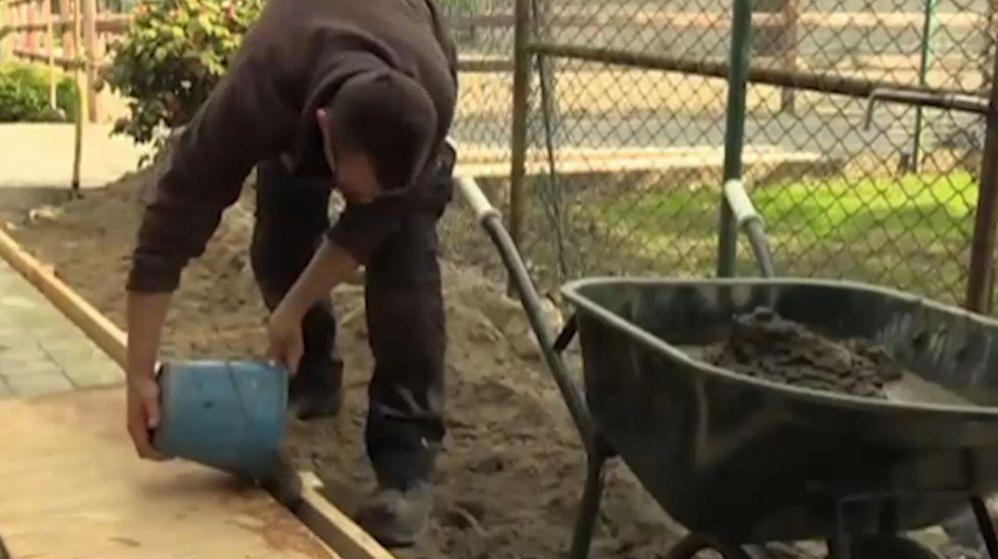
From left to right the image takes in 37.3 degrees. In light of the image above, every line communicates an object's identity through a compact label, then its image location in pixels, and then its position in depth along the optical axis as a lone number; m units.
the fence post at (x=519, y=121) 5.17
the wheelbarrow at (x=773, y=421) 2.05
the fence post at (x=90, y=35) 10.26
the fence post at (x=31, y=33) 14.96
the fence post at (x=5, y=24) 15.17
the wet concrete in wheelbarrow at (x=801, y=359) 2.40
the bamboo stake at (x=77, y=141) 7.66
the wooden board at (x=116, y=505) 2.84
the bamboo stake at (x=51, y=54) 12.42
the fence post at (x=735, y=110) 3.94
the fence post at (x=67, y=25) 12.52
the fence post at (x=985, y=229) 3.28
